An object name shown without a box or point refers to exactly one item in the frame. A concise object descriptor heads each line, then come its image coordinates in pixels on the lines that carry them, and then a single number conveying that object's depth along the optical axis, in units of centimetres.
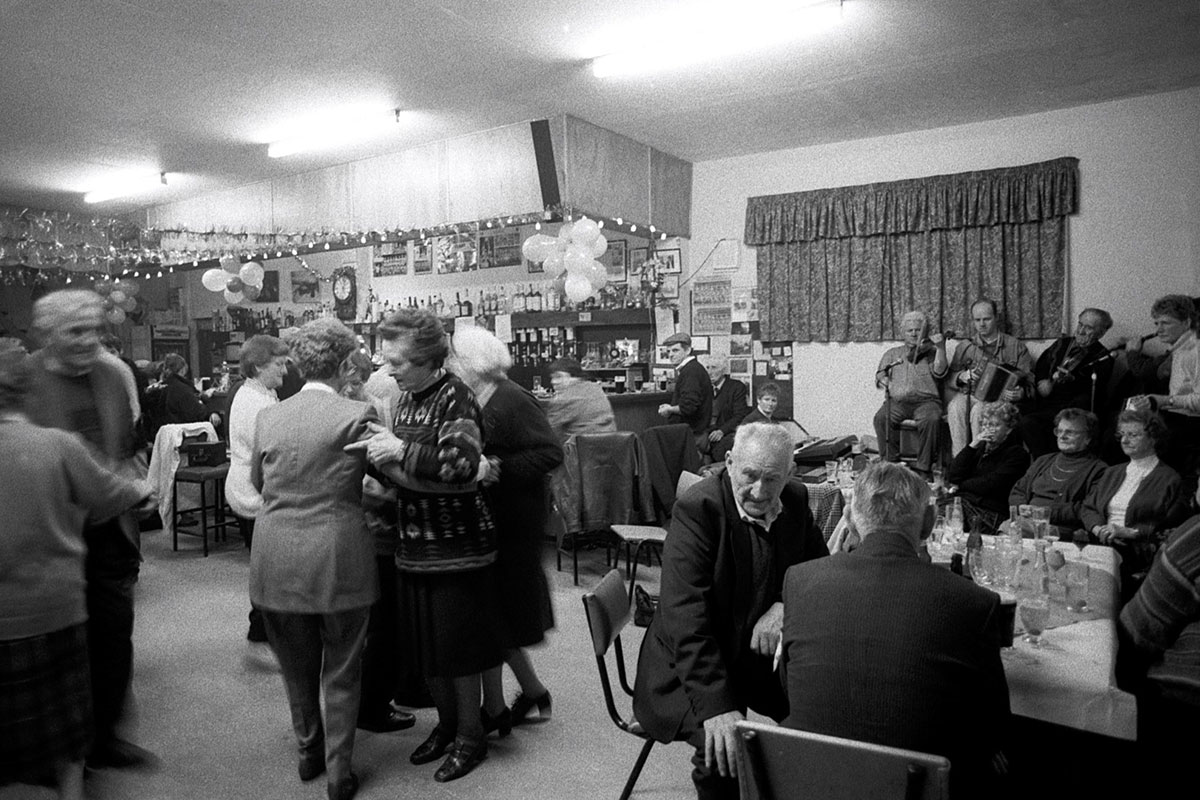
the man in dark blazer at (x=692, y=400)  772
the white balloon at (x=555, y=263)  762
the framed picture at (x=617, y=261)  954
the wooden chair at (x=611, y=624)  263
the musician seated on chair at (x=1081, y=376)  667
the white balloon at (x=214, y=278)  999
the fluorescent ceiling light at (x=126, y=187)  960
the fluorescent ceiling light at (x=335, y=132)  731
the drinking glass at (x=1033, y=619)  235
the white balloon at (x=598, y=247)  745
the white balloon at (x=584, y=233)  737
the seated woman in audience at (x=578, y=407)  589
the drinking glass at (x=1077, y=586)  263
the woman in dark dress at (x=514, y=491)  332
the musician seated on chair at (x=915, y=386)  731
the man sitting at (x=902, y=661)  169
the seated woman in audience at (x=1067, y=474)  468
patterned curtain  736
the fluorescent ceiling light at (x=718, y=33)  511
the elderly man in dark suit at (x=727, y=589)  220
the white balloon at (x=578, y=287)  750
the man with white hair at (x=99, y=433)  292
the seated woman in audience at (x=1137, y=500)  414
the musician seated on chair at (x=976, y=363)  719
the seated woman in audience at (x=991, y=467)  531
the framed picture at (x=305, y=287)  1179
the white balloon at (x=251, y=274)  996
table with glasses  200
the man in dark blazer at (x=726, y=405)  809
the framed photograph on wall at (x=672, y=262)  919
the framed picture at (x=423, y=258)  1090
